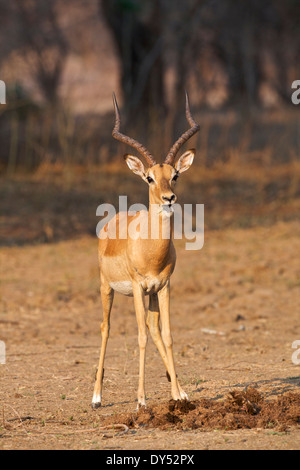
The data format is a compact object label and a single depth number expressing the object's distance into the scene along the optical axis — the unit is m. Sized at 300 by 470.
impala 11.22
